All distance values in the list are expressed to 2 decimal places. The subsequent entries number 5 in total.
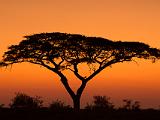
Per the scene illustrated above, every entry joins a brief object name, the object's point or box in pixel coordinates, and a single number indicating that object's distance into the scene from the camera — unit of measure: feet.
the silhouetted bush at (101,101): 265.32
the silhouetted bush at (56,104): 251.03
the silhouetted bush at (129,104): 239.30
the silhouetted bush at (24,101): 253.85
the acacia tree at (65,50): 207.51
